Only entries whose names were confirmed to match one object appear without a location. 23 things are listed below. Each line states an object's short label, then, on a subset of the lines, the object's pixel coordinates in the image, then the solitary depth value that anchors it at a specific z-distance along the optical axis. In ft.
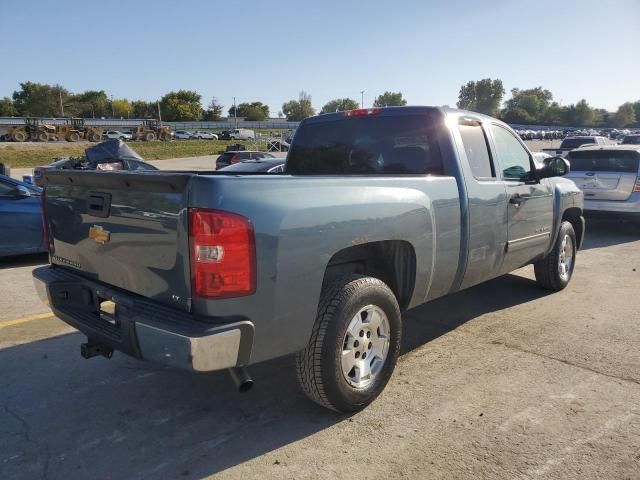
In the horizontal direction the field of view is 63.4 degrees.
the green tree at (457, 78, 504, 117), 424.05
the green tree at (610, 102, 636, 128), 471.21
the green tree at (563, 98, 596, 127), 449.48
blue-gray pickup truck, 8.27
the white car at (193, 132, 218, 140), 246.06
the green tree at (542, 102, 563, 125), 464.24
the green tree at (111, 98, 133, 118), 420.77
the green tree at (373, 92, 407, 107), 388.57
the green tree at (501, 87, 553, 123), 435.37
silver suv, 31.65
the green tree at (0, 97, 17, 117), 339.36
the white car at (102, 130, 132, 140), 195.09
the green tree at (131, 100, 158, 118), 381.81
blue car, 23.82
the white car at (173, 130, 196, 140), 240.32
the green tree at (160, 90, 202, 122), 368.27
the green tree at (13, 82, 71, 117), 344.69
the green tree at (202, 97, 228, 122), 413.04
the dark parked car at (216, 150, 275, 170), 73.56
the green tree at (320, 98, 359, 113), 386.11
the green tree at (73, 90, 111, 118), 387.14
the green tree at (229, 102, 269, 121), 448.86
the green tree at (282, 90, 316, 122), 461.25
